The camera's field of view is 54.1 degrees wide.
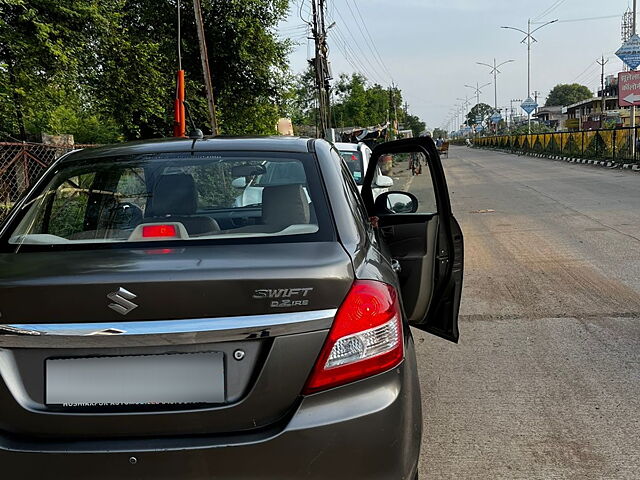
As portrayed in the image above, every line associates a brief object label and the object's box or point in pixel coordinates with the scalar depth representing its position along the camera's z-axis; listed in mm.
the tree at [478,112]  152425
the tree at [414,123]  114125
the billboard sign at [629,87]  26759
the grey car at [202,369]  1859
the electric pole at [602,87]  73425
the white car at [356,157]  11477
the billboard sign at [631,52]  26125
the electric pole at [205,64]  15080
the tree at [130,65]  11672
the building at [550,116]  118269
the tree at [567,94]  143125
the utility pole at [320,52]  24781
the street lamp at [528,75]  60000
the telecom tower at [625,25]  60700
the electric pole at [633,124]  26031
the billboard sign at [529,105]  57031
